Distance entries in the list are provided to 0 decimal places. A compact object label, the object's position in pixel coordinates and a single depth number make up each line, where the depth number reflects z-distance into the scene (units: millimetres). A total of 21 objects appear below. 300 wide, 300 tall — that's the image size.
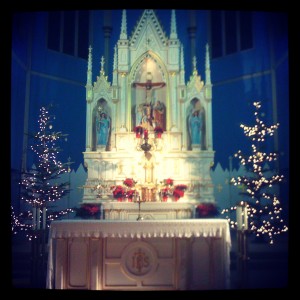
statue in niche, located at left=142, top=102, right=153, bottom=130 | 8320
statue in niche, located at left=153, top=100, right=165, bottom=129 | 8375
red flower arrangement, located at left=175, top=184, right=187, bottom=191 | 7820
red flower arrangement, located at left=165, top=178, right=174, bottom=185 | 7802
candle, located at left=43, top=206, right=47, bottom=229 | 6830
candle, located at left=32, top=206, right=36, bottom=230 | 6445
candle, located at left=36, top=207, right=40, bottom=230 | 6604
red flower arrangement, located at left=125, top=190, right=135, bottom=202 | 7750
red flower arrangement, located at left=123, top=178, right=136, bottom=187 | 7639
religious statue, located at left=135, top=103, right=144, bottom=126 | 8367
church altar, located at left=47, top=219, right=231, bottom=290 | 6152
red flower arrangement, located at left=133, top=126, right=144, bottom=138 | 8094
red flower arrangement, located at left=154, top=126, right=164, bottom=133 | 8031
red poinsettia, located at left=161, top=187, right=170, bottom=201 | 7802
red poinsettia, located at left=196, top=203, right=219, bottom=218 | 7691
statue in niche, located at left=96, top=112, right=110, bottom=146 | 8297
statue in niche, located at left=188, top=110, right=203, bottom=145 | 8258
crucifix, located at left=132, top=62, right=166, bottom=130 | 8320
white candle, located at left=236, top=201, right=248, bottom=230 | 6523
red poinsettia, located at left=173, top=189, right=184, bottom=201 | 7723
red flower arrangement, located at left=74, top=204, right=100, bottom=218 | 7547
